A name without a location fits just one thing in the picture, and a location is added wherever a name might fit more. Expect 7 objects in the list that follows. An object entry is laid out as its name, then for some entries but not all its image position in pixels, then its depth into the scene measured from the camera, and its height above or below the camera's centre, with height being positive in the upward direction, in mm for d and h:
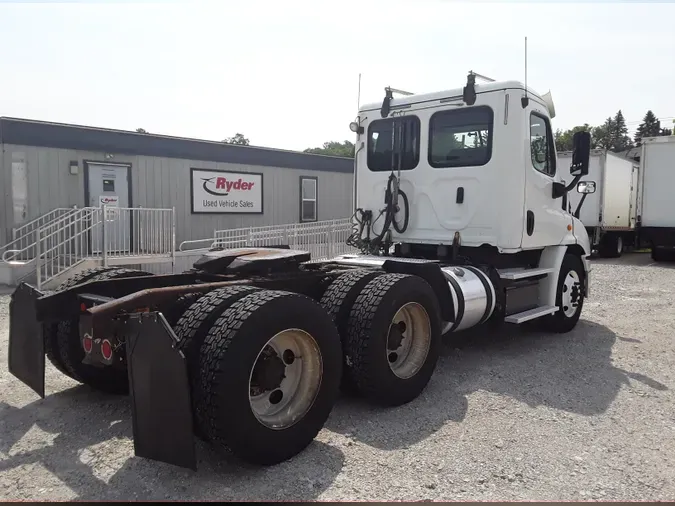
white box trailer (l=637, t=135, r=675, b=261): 17141 +687
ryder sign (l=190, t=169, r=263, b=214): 15266 +569
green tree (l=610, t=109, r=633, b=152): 96625 +14833
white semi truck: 3129 -644
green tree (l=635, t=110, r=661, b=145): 92500 +14893
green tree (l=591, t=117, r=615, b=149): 88756 +14004
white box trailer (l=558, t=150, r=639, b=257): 18562 +397
